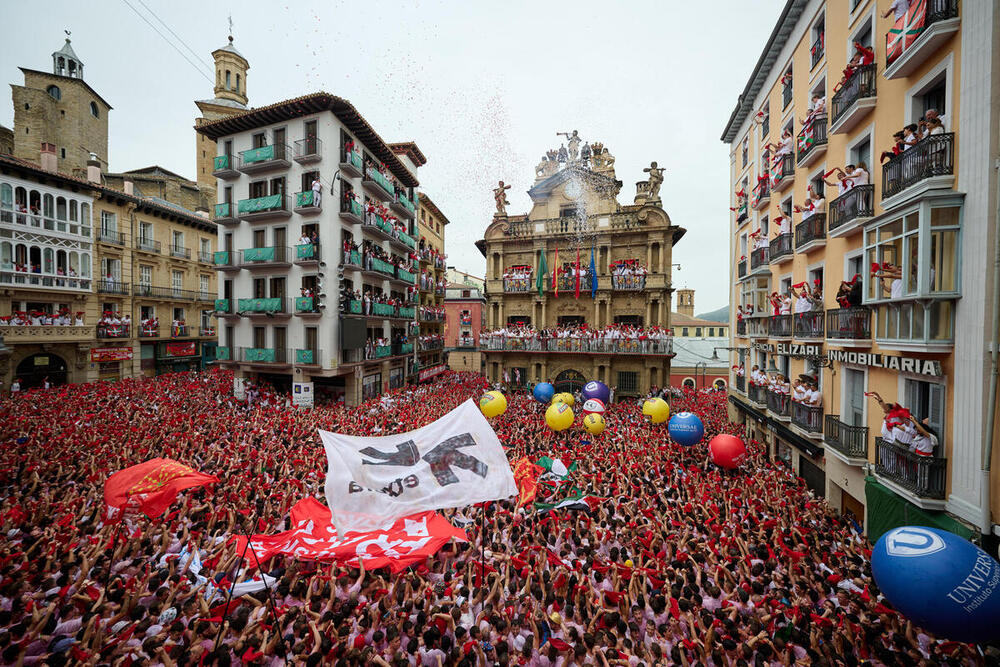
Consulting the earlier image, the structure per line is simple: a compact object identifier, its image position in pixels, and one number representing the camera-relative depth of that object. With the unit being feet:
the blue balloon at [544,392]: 79.05
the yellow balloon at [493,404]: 64.90
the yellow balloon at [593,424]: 55.93
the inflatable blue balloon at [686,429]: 49.83
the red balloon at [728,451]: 44.06
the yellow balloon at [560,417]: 56.75
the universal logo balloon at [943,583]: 17.35
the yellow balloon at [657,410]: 60.80
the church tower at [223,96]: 131.75
